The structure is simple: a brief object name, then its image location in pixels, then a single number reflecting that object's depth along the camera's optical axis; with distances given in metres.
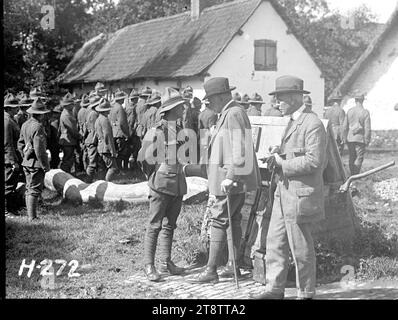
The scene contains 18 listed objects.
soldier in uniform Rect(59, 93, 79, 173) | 12.20
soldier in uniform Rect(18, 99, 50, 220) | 8.88
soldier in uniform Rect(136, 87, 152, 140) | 13.09
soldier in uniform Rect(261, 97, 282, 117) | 12.43
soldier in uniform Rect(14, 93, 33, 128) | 11.99
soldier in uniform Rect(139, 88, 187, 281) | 6.38
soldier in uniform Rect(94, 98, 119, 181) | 11.45
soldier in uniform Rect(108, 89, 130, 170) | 12.91
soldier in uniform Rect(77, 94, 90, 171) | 13.21
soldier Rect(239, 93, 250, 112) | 13.38
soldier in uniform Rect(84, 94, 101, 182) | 11.85
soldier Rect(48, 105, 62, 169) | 13.09
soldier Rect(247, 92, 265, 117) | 12.73
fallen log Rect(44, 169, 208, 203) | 9.95
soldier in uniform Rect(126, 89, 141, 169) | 13.68
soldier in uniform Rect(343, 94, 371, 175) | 12.48
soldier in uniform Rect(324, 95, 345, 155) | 13.75
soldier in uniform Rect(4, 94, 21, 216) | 9.34
